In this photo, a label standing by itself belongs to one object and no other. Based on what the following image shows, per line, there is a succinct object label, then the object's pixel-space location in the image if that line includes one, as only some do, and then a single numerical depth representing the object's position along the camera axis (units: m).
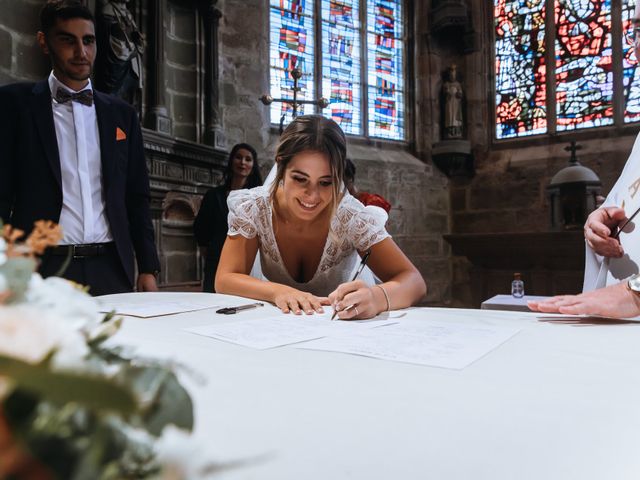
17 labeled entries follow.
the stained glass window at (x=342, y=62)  7.42
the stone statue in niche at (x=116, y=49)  4.20
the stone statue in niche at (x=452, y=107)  7.92
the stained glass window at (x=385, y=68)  7.86
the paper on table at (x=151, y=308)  1.41
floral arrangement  0.21
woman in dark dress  3.44
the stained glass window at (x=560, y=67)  7.19
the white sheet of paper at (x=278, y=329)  1.03
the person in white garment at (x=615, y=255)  1.24
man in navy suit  2.05
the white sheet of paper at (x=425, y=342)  0.87
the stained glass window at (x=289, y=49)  6.85
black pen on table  1.45
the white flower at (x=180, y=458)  0.27
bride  2.09
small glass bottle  3.87
